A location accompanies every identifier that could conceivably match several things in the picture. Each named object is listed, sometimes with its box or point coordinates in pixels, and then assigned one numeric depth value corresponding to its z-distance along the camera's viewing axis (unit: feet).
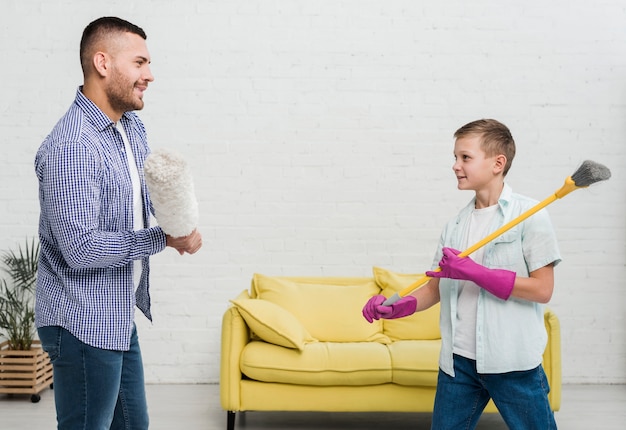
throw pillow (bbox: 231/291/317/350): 11.89
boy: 6.89
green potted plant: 13.80
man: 5.78
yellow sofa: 11.76
